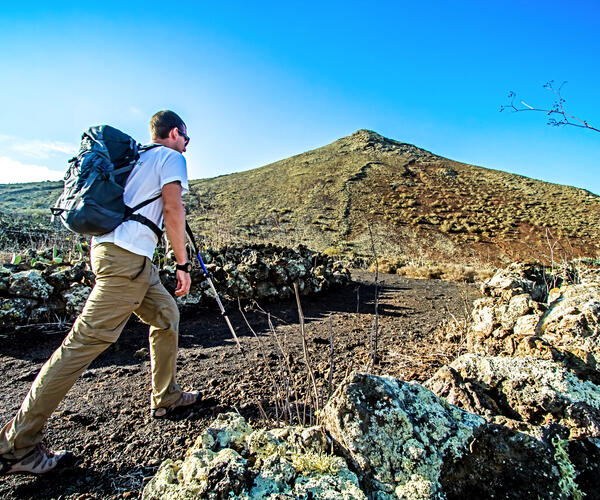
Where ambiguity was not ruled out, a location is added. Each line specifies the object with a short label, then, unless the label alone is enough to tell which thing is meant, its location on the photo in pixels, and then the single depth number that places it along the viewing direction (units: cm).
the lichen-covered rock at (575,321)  188
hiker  168
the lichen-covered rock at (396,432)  112
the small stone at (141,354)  324
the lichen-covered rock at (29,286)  395
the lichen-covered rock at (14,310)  372
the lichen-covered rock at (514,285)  312
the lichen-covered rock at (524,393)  140
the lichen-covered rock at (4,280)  393
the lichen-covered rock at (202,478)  100
